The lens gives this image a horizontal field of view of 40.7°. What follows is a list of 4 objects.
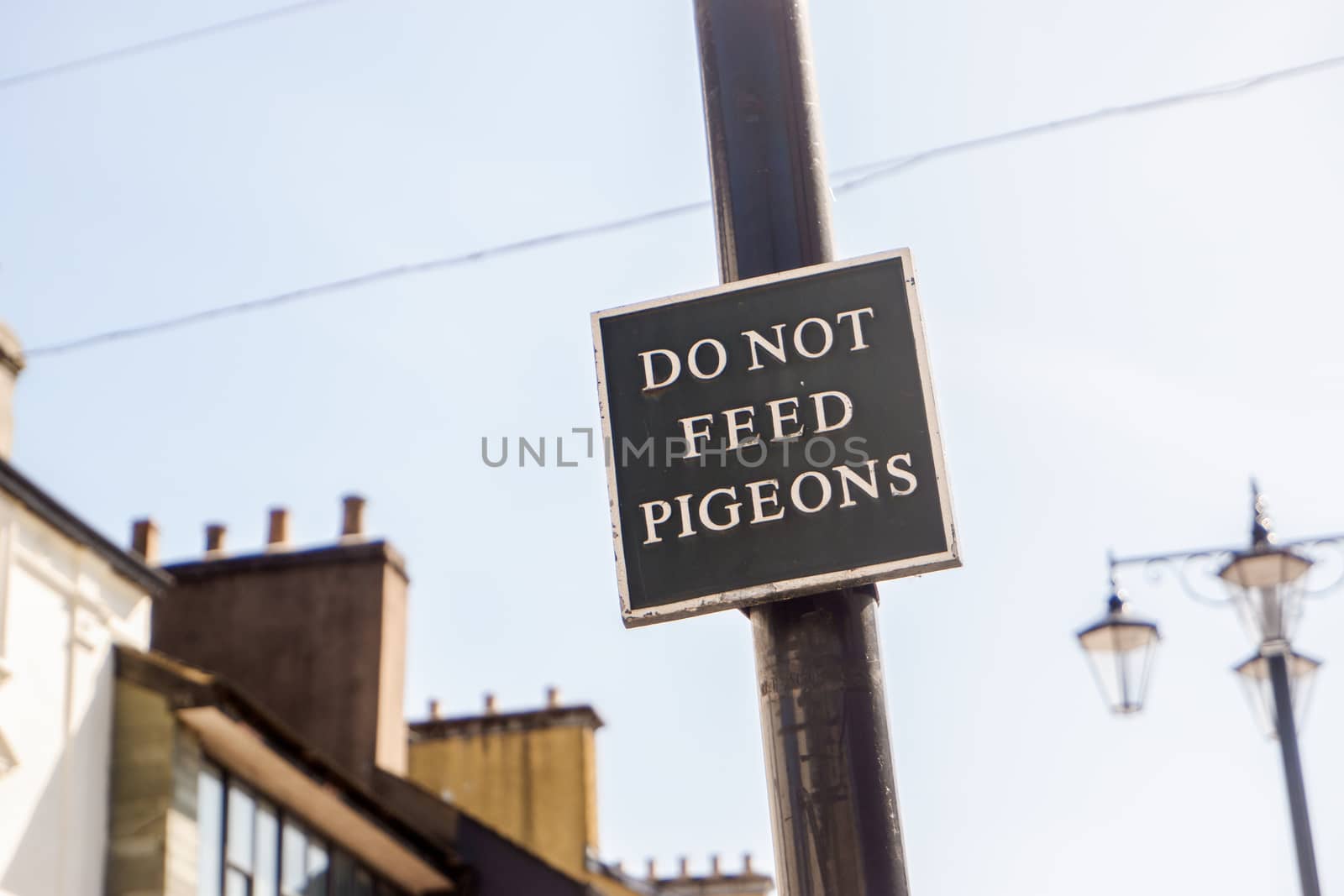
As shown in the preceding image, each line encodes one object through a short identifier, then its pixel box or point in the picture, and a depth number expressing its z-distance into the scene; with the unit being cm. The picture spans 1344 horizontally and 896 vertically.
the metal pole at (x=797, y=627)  347
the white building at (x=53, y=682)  1477
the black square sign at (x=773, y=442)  379
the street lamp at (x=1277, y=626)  1049
